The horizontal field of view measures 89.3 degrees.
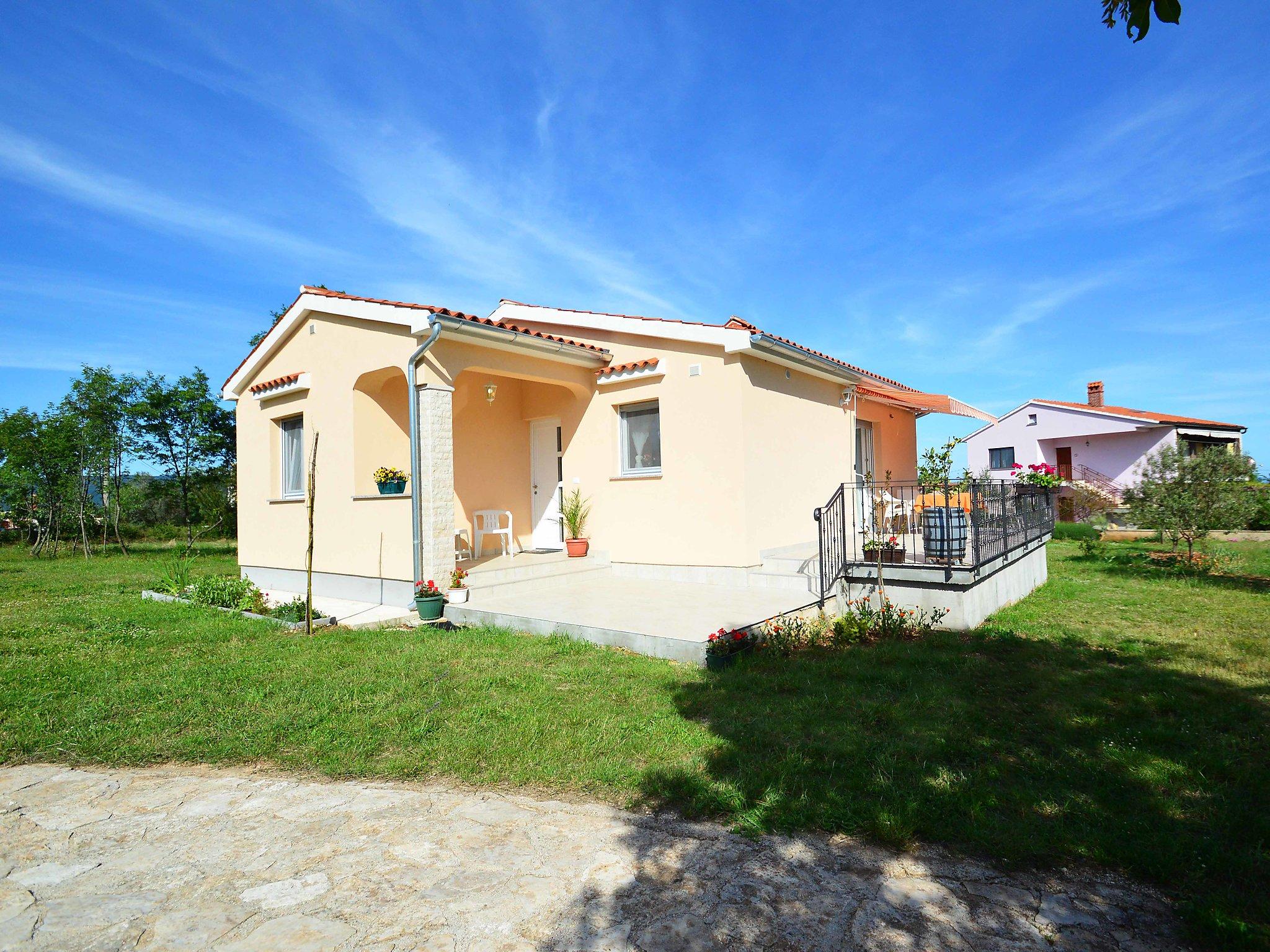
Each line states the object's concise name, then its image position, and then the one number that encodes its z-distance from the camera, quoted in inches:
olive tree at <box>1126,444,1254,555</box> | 432.1
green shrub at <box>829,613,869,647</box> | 277.3
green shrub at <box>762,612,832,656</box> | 258.8
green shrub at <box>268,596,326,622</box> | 331.0
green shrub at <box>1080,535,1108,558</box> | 579.8
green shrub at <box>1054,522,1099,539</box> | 757.9
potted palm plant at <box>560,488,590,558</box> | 429.4
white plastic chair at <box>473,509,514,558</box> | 440.8
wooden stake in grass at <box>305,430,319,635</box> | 287.1
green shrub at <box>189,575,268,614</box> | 369.4
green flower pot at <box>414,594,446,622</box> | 320.2
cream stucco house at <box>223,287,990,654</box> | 354.3
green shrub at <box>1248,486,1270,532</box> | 449.7
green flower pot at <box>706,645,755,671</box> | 240.4
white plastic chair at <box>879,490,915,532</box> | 427.5
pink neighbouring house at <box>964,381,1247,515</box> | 1030.5
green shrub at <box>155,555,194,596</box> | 406.6
